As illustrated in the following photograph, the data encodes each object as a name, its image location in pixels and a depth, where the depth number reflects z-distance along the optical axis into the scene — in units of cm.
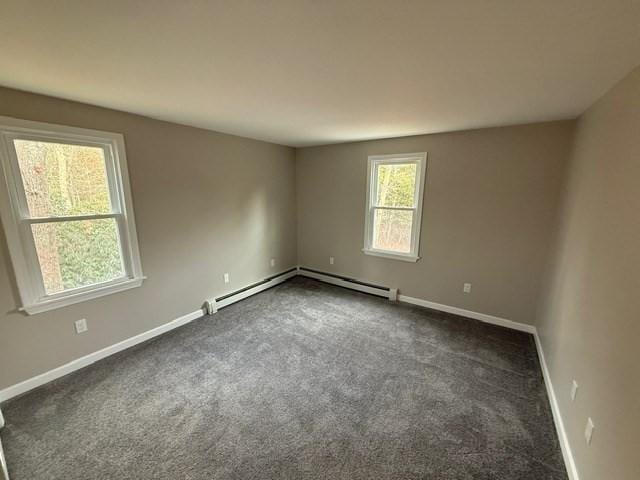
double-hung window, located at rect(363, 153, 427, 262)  347
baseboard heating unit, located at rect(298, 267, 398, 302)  382
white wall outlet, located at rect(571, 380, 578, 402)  159
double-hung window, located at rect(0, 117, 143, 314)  193
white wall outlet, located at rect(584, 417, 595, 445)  133
